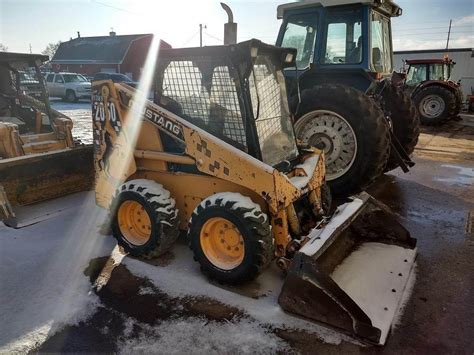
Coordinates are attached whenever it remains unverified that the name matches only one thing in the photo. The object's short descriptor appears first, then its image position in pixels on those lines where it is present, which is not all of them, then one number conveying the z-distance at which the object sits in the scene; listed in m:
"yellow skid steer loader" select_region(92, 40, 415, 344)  3.02
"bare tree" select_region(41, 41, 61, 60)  64.57
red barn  32.88
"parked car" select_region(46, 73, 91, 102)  20.75
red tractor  14.04
